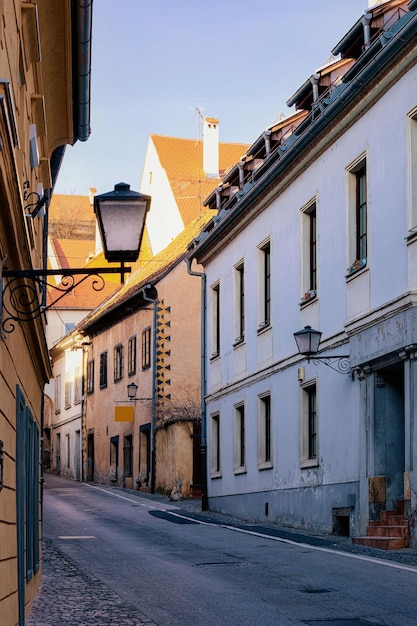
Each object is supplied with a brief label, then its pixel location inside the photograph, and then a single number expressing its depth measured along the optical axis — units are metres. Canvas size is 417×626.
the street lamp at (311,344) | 19.47
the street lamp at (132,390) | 37.73
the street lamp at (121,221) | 8.33
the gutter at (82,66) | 11.97
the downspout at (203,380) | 30.45
